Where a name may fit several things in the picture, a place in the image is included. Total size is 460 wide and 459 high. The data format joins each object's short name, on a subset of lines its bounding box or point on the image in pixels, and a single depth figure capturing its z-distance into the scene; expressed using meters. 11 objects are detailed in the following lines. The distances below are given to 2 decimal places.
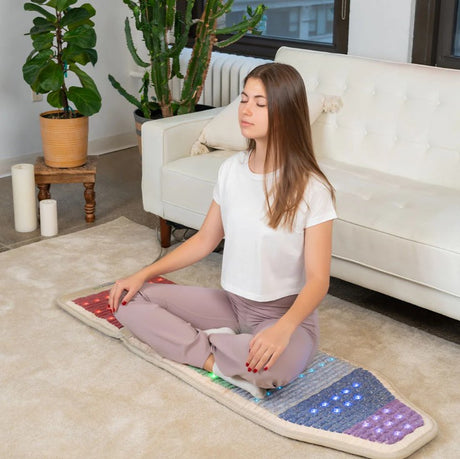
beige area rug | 1.94
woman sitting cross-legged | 2.00
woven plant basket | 3.46
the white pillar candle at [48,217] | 3.28
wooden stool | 3.46
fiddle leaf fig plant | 3.37
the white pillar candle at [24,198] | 3.27
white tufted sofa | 2.38
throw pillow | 3.10
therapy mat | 1.93
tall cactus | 3.53
